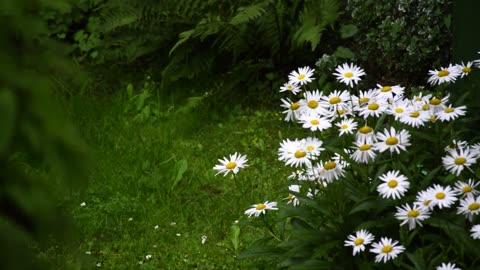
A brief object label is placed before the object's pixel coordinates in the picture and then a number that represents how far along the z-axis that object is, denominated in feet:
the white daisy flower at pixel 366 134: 11.49
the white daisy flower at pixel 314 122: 11.77
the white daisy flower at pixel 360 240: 10.84
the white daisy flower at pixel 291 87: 12.71
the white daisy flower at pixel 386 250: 10.59
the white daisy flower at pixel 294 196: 12.68
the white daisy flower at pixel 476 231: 10.30
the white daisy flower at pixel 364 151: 11.31
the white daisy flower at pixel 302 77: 12.69
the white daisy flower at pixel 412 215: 10.57
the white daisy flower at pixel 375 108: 11.98
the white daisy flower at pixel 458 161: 11.07
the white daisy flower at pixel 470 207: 10.44
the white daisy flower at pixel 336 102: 12.28
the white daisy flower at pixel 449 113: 11.55
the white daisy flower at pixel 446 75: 12.52
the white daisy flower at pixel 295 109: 12.45
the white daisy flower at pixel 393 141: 11.19
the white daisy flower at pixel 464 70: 12.63
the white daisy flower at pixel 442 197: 10.55
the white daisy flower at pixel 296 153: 11.55
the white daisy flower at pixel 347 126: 11.94
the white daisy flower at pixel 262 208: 12.23
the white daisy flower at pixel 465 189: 10.71
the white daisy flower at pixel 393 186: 10.80
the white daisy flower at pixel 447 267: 10.31
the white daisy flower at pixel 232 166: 12.48
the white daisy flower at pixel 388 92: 12.39
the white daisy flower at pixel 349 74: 12.50
